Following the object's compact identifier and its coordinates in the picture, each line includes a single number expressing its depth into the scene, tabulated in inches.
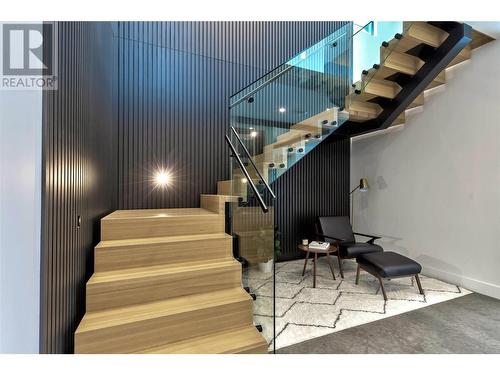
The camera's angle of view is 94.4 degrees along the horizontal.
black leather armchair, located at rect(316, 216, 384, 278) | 148.3
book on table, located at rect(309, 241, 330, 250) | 142.0
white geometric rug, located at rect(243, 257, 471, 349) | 86.0
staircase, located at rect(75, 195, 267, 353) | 67.3
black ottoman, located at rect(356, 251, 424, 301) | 115.1
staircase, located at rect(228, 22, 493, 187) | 139.3
